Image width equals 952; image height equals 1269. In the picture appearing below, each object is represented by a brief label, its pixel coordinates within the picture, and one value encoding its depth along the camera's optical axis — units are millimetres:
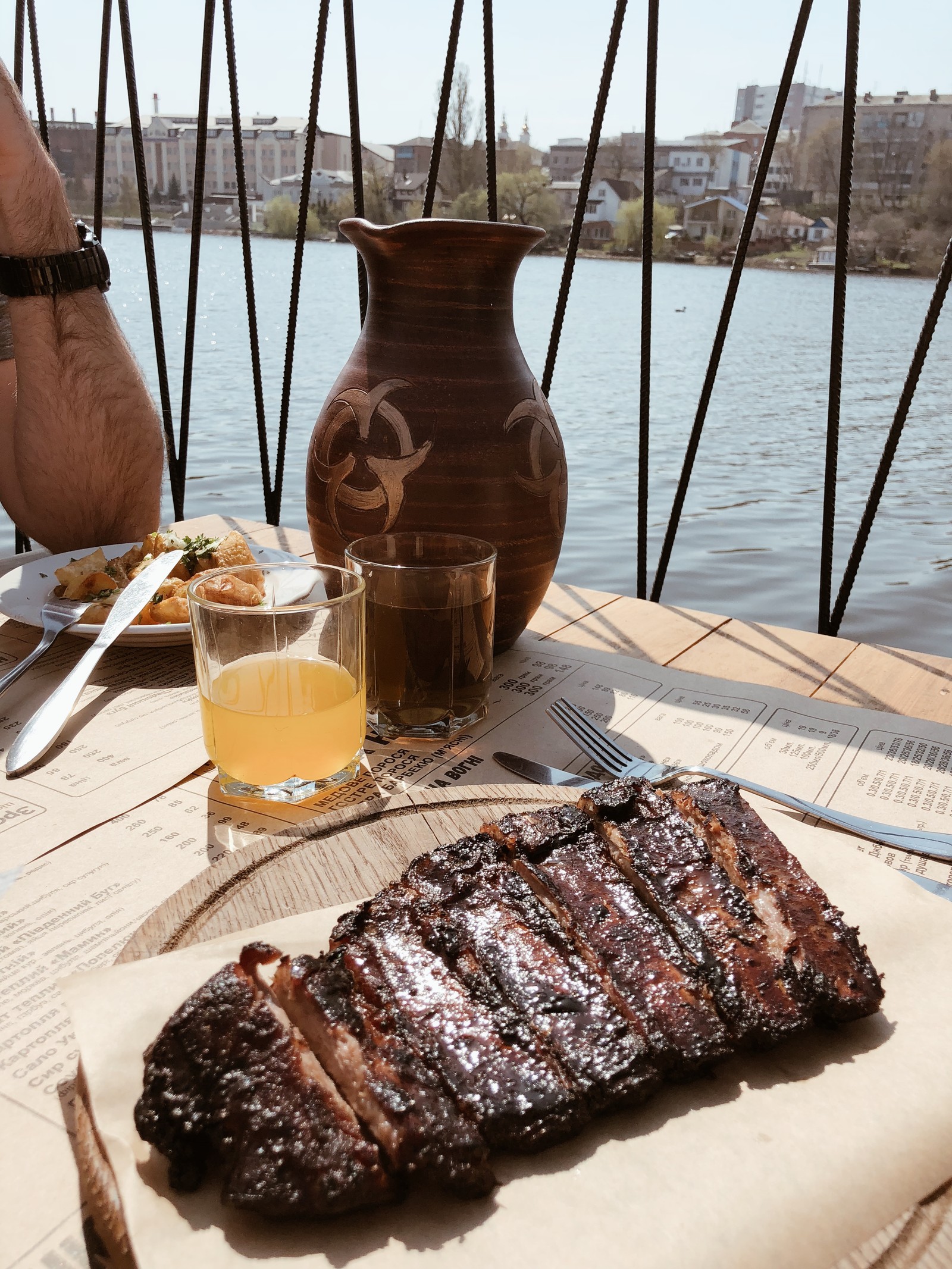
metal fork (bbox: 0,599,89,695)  542
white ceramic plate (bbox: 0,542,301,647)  572
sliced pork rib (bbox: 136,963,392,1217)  256
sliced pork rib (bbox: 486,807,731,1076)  312
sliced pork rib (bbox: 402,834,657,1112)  302
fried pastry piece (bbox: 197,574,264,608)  513
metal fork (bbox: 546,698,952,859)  431
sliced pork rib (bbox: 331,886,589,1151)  285
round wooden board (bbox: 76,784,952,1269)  271
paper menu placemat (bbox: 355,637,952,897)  480
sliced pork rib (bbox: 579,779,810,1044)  321
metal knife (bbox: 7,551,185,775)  478
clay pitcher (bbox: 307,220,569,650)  541
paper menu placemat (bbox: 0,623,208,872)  444
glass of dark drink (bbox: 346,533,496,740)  517
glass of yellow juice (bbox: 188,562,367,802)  449
